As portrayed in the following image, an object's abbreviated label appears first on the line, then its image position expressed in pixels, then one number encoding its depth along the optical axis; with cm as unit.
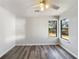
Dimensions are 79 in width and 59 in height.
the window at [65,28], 296
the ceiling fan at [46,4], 184
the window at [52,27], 401
